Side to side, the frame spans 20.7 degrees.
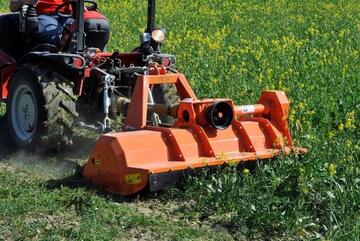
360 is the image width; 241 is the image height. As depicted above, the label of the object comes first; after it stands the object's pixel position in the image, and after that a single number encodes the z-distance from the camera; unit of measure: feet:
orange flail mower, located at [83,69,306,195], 23.89
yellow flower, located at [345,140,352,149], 25.87
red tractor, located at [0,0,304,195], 24.40
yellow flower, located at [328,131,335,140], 26.89
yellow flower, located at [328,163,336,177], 23.09
